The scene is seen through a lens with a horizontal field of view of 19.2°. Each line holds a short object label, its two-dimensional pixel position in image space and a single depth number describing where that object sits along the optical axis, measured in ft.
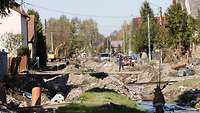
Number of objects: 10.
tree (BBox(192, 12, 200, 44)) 224.74
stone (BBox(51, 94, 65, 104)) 114.30
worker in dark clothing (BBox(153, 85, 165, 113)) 73.36
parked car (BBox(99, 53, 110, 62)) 376.62
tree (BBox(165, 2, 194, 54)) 245.04
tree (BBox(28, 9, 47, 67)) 274.77
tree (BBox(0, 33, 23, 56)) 239.17
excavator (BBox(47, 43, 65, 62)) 413.37
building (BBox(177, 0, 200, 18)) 302.45
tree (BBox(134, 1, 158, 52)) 313.94
